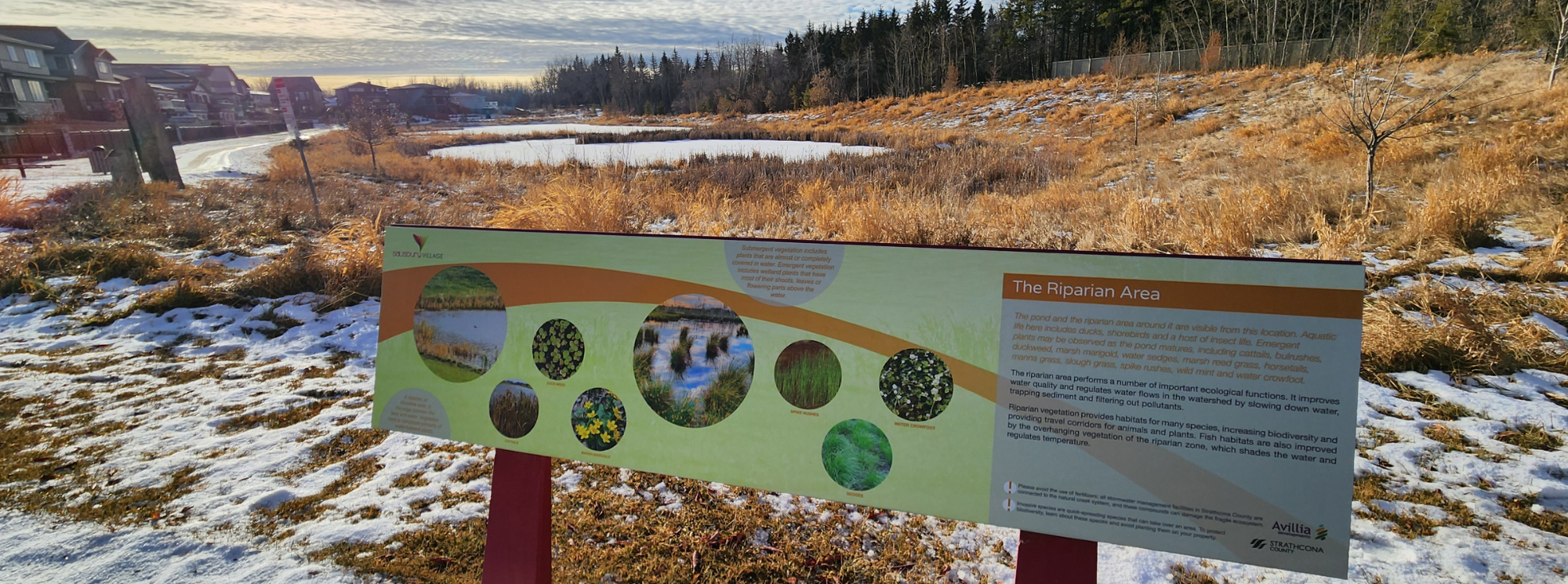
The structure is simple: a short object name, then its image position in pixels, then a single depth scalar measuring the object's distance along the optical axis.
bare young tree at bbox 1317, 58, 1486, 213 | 6.19
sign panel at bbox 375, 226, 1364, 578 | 1.39
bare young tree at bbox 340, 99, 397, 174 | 19.25
